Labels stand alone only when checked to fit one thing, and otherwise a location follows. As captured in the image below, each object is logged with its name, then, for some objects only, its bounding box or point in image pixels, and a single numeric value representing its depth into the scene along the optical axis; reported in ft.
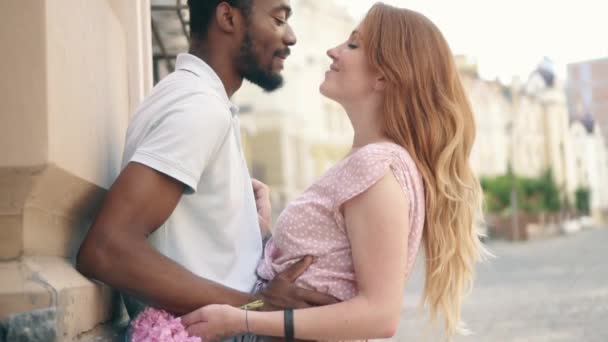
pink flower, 7.41
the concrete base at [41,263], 6.39
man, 7.29
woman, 7.81
